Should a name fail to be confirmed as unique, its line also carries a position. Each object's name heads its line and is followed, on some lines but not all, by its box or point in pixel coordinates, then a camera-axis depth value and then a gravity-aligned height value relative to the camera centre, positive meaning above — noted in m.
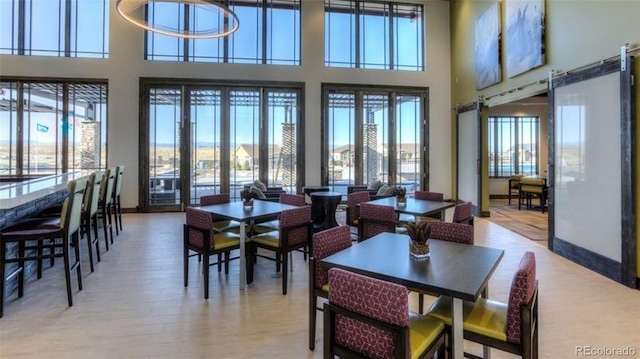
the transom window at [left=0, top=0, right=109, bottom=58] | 7.39 +3.43
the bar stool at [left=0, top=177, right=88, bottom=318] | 2.89 -0.46
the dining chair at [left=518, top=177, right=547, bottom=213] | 8.13 -0.16
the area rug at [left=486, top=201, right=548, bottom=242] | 5.95 -0.79
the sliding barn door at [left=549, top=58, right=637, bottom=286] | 3.64 +0.15
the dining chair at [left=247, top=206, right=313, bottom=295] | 3.41 -0.58
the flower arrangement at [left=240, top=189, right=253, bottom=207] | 4.03 -0.19
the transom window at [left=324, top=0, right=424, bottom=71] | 8.55 +3.80
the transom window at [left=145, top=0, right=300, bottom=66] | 7.87 +3.40
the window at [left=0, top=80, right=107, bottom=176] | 7.41 +1.24
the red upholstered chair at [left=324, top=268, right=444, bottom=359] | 1.44 -0.64
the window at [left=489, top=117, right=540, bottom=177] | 10.53 +1.04
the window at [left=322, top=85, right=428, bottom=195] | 8.60 +1.19
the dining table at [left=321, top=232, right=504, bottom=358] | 1.69 -0.48
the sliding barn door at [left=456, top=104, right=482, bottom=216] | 7.46 +0.59
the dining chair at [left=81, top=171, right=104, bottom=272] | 3.90 -0.22
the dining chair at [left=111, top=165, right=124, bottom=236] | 5.71 -0.30
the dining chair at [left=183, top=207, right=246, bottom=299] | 3.24 -0.58
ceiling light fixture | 4.18 +2.24
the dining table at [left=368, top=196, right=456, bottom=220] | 3.89 -0.30
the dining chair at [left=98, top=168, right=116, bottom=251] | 4.95 -0.22
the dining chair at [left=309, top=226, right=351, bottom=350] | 2.33 -0.61
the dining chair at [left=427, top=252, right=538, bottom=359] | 1.62 -0.73
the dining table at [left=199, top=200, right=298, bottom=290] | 3.44 -0.33
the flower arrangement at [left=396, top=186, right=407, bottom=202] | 4.49 -0.17
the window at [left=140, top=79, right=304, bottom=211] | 7.94 +1.02
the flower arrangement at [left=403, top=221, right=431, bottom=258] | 2.10 -0.35
